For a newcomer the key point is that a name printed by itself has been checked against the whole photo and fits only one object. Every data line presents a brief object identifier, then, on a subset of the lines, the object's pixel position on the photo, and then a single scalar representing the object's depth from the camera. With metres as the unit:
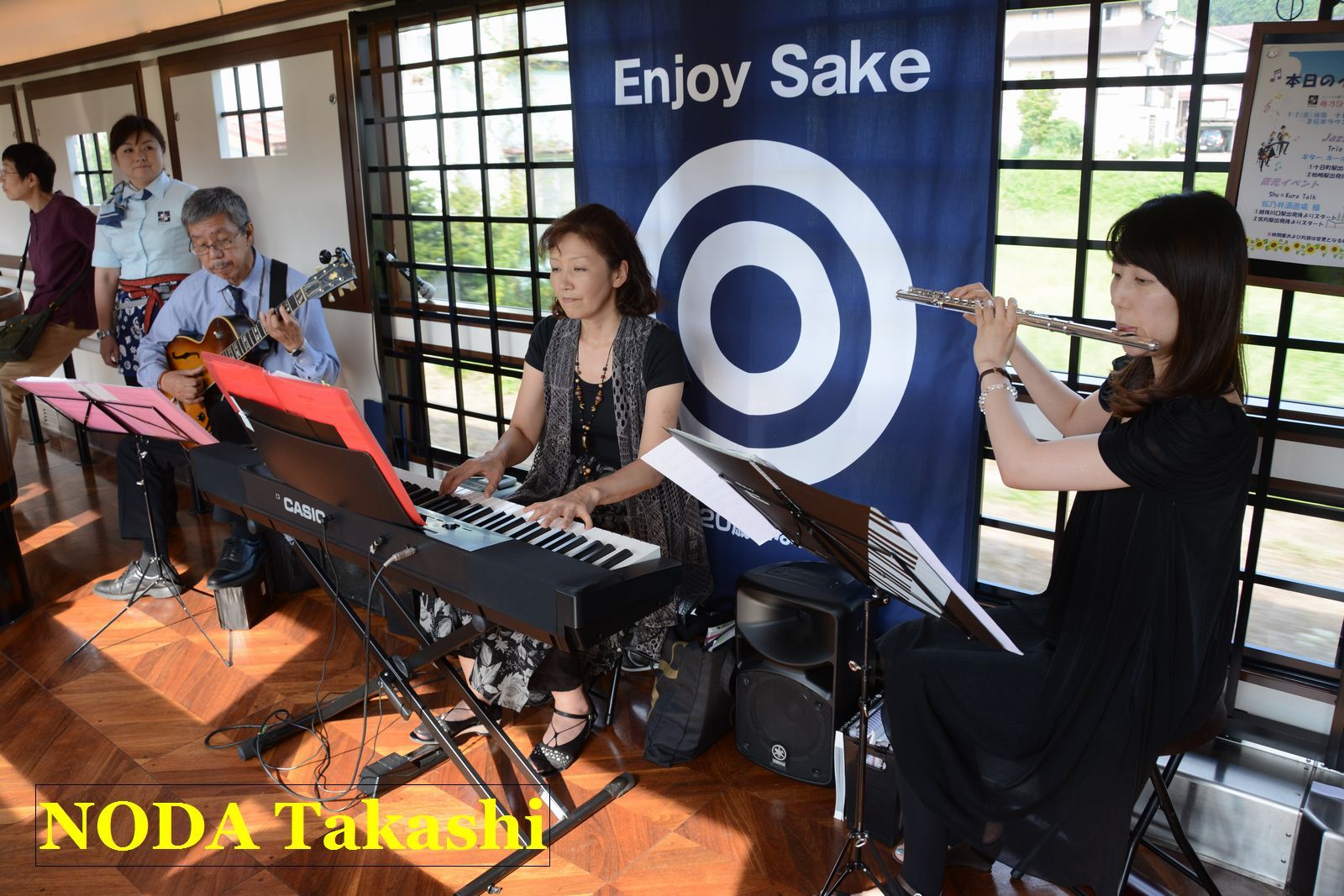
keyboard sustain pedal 2.58
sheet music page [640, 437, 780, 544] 1.69
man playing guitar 3.34
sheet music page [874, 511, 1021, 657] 1.49
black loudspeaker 2.44
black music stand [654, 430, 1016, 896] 1.53
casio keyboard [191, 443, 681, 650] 1.86
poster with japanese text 1.97
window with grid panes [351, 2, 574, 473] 3.41
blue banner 2.38
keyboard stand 2.31
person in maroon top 4.64
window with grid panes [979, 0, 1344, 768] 2.17
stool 1.84
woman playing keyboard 2.64
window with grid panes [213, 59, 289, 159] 4.21
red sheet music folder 1.85
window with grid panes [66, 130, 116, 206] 5.55
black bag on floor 2.65
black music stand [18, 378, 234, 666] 2.90
